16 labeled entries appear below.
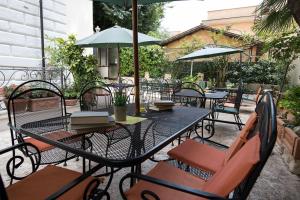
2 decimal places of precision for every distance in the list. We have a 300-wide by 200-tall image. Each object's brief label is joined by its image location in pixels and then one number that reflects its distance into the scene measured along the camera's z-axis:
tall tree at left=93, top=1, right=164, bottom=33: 11.27
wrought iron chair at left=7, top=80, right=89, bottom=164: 1.52
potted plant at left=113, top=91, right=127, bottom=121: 1.62
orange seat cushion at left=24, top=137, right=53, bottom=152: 1.78
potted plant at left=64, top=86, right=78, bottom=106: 5.30
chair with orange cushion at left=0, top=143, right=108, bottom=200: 1.14
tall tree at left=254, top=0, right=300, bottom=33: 3.63
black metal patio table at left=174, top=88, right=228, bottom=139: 3.65
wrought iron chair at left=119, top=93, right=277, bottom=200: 0.84
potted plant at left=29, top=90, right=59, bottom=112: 4.31
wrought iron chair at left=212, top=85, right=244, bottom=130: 3.94
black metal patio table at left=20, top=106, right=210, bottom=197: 1.09
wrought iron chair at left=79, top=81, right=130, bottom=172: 1.53
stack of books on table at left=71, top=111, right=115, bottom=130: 1.36
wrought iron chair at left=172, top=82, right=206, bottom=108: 3.67
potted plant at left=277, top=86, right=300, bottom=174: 2.48
